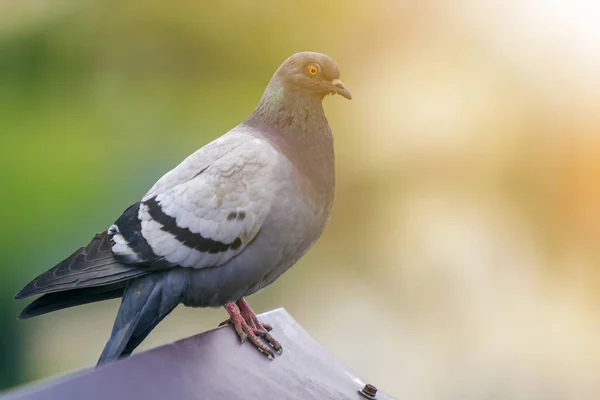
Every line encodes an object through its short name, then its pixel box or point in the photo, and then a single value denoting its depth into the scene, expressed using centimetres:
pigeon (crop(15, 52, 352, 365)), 559
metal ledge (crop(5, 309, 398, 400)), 546
